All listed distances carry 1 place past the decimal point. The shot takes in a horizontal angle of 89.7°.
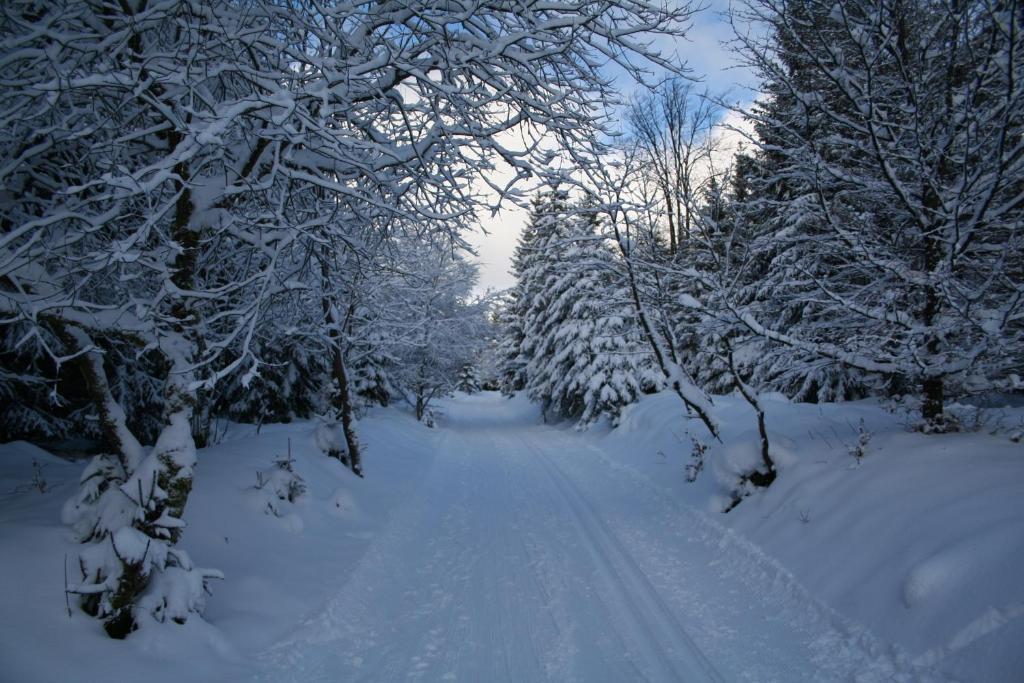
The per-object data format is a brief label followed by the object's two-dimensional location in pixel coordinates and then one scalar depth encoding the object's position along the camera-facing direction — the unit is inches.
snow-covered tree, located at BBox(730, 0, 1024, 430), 186.5
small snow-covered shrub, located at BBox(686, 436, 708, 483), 343.4
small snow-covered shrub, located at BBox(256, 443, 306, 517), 244.9
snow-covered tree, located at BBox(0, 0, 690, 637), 127.8
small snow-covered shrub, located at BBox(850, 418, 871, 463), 225.4
